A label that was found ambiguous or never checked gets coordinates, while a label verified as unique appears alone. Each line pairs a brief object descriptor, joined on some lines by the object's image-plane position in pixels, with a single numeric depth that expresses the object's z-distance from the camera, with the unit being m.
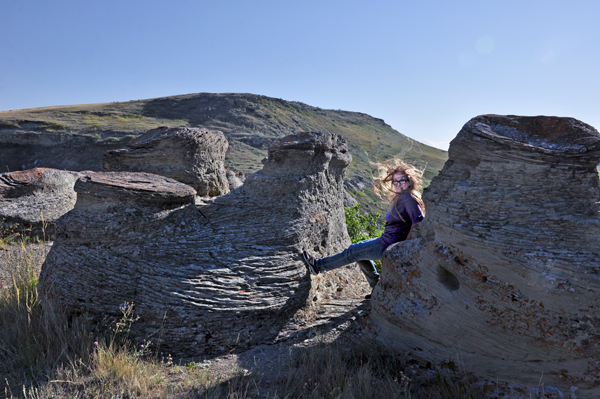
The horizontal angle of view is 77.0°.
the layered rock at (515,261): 2.80
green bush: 8.90
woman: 4.15
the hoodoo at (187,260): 3.94
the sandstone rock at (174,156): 5.88
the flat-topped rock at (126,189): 4.10
